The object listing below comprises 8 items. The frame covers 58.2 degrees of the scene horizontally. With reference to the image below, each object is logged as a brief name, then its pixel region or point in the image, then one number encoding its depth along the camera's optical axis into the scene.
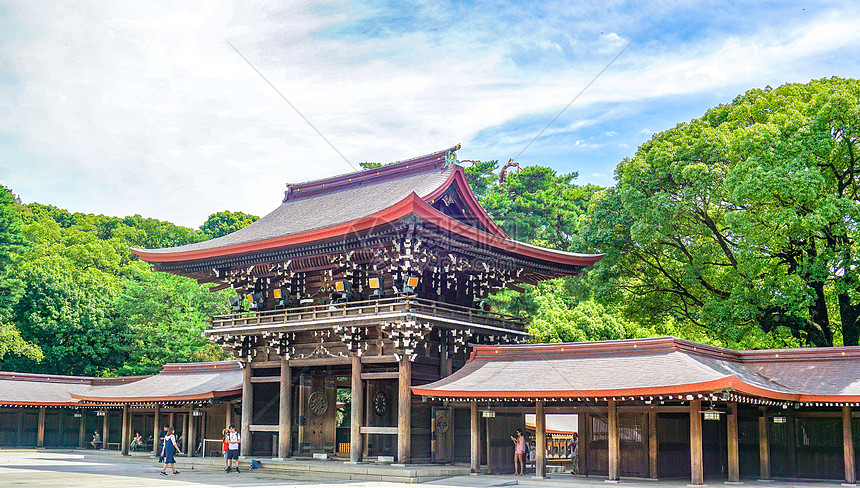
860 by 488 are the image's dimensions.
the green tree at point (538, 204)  53.62
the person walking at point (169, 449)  26.81
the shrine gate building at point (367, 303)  26.86
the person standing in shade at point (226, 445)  28.69
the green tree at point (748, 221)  28.56
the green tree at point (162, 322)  49.41
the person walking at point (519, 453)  25.33
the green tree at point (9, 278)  44.62
